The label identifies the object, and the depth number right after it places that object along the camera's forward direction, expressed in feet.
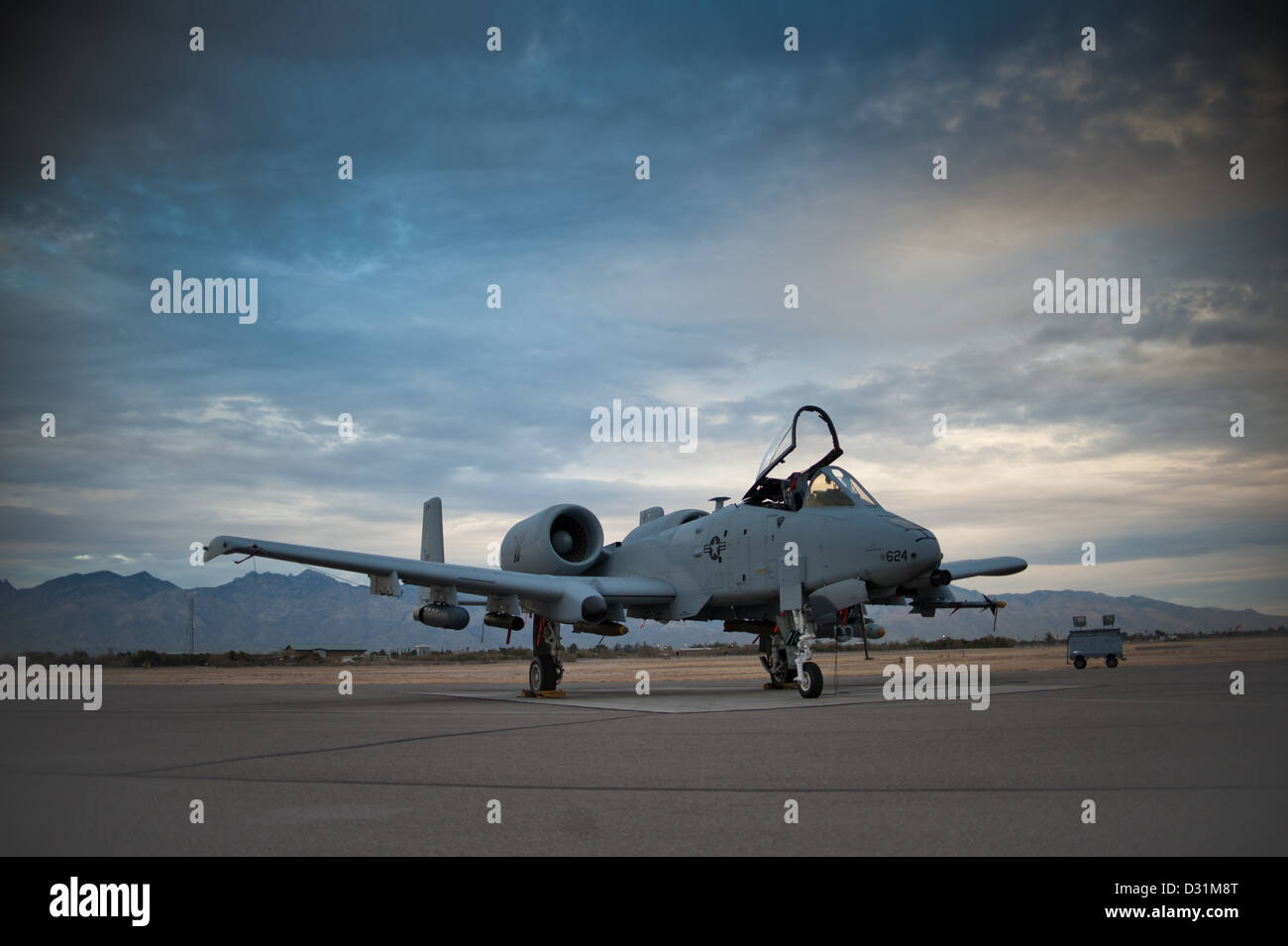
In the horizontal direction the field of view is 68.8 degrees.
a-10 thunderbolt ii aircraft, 57.47
